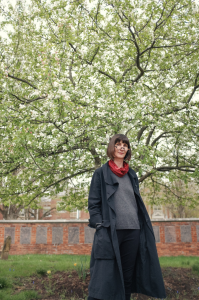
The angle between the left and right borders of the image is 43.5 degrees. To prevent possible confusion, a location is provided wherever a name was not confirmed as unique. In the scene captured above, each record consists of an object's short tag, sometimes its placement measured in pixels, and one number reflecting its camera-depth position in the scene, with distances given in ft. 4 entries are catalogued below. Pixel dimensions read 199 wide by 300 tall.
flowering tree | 15.10
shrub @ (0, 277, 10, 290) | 16.11
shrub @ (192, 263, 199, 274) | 21.45
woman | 8.07
